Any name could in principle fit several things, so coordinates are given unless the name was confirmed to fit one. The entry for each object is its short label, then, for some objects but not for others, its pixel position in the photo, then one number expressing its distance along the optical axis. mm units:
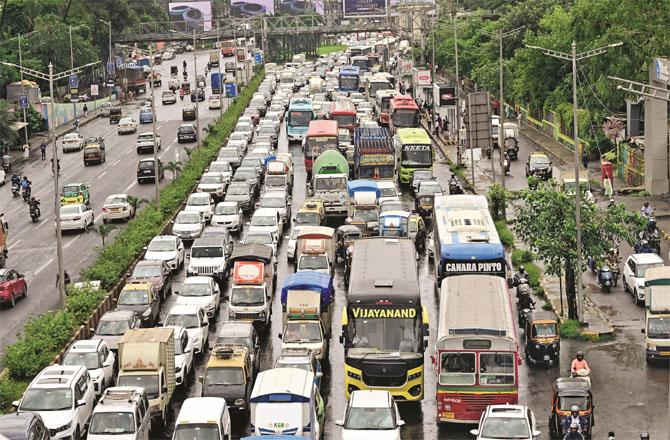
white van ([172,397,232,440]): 30328
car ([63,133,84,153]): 91875
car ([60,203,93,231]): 61562
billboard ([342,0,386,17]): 154125
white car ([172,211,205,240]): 58625
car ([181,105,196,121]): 108438
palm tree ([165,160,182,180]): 74062
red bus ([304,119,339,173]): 76500
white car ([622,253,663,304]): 45719
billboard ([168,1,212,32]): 163375
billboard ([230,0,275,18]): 169250
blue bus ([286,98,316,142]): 93188
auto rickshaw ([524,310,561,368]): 39219
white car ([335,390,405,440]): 30359
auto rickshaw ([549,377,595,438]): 32344
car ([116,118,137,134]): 101725
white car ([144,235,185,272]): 52719
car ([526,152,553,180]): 72125
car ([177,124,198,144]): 92250
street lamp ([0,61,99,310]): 44328
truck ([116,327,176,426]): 34750
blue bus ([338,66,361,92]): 125344
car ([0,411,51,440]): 29031
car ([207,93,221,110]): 117594
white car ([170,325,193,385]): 37906
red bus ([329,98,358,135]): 89688
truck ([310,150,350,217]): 62000
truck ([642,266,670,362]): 38656
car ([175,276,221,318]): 45406
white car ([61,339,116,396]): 36688
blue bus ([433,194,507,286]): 41781
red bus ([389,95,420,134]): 87000
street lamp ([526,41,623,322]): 42469
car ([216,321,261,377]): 38000
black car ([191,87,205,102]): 125188
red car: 48719
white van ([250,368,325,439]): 30625
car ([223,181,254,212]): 65188
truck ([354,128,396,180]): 68375
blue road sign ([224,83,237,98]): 126625
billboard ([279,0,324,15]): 189375
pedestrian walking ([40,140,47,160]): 87875
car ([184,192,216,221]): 62012
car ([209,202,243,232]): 59875
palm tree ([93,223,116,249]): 55625
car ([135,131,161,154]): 88125
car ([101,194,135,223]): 63469
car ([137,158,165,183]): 76250
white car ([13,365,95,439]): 32406
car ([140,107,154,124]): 107812
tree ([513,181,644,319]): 43500
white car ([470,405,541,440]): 29703
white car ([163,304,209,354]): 41250
